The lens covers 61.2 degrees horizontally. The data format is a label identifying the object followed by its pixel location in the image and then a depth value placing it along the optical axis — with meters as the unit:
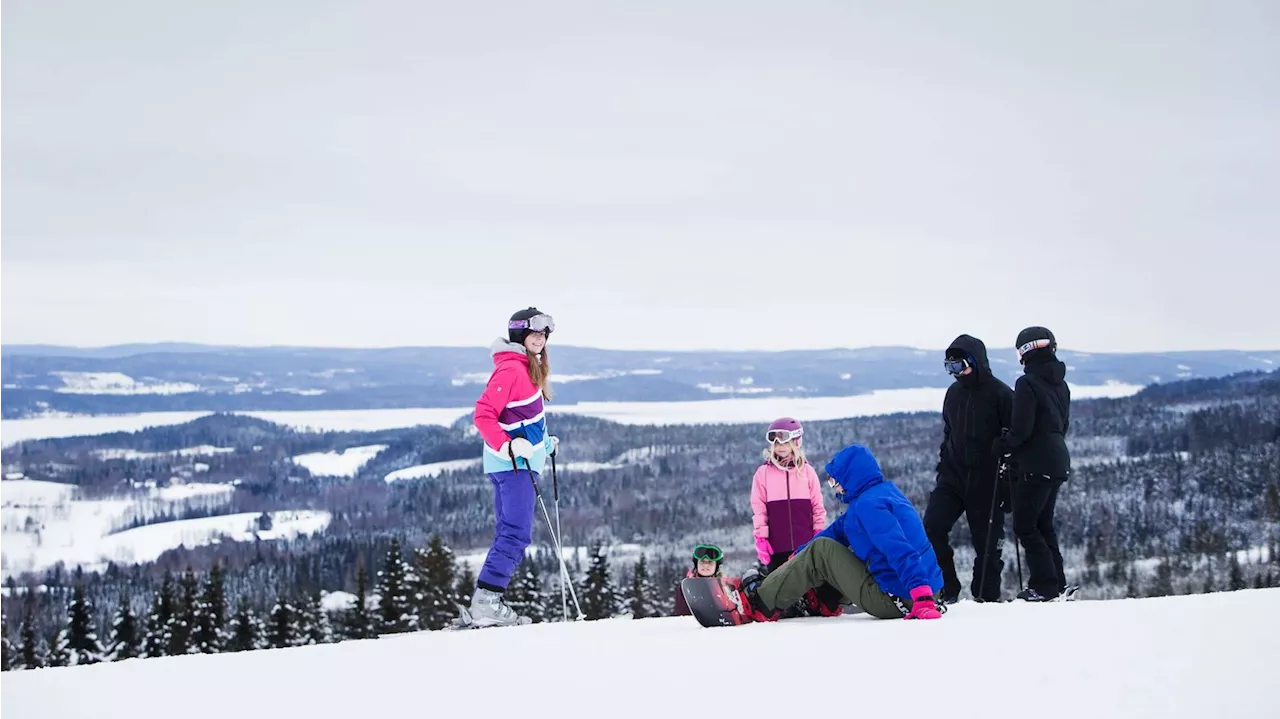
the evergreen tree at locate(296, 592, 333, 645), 38.34
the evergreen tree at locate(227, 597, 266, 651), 36.12
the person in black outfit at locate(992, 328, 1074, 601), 7.99
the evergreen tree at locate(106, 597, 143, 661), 36.69
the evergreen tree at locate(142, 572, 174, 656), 35.69
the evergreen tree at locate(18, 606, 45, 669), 35.69
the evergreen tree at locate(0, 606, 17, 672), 32.88
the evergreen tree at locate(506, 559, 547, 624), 38.84
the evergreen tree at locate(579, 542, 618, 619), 38.03
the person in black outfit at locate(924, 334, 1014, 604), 8.23
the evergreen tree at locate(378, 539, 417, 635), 32.84
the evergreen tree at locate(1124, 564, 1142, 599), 81.01
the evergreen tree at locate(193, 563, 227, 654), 35.69
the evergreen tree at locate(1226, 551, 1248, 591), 71.89
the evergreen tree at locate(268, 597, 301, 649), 36.47
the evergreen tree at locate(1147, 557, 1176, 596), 84.50
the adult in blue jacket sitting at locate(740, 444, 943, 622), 6.21
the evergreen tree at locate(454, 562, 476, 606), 39.80
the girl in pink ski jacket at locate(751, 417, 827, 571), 8.16
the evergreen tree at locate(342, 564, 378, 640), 38.41
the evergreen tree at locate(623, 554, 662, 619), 41.69
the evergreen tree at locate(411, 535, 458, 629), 34.50
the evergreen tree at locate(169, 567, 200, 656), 35.81
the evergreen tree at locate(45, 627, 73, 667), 33.91
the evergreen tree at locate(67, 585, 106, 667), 34.28
